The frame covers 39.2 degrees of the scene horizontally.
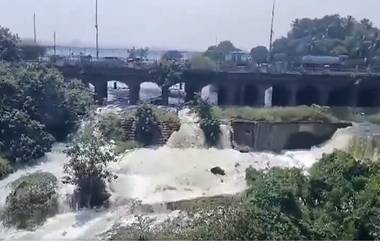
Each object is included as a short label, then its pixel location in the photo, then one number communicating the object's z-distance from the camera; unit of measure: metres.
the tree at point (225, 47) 106.64
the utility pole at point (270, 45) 75.04
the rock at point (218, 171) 29.78
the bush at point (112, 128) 35.55
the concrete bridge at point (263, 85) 50.97
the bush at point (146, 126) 36.19
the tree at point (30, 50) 57.49
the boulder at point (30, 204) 23.78
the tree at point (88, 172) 25.28
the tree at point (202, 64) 52.88
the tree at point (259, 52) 107.84
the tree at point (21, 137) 32.00
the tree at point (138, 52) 91.79
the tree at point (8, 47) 49.44
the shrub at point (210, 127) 35.72
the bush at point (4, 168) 29.52
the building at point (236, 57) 68.19
